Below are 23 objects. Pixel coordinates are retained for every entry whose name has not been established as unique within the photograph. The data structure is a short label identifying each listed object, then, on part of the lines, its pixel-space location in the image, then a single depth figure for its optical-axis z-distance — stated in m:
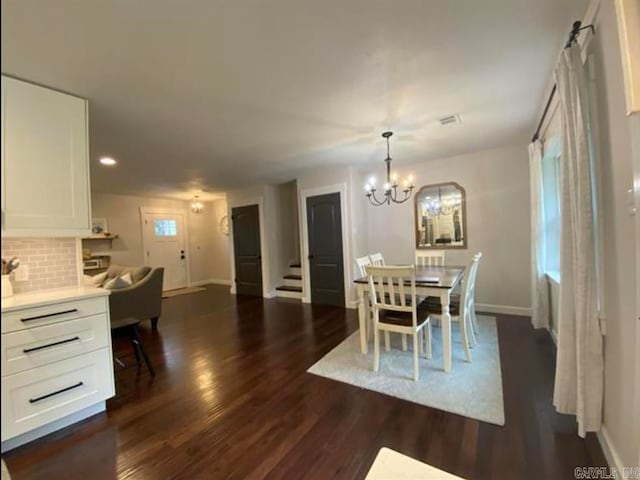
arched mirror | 4.60
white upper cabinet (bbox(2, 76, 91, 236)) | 2.10
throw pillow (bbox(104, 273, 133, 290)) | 3.87
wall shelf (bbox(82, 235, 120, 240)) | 6.18
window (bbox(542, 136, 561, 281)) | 3.46
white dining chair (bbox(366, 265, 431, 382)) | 2.61
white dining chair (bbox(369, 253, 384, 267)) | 3.87
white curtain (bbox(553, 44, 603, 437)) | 1.77
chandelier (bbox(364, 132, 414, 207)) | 3.45
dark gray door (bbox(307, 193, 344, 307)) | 5.19
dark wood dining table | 2.71
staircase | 6.13
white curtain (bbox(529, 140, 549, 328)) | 3.45
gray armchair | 3.74
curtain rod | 1.77
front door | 7.25
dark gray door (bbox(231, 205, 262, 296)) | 6.54
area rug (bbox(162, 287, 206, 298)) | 6.87
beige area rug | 2.27
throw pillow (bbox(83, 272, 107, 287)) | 4.38
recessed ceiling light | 4.02
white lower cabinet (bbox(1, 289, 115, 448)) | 1.96
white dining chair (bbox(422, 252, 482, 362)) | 2.91
